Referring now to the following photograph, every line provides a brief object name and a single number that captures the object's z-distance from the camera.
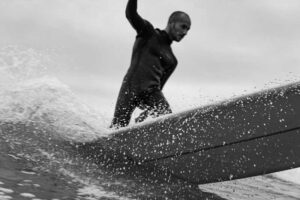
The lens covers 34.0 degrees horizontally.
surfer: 5.11
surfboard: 3.94
